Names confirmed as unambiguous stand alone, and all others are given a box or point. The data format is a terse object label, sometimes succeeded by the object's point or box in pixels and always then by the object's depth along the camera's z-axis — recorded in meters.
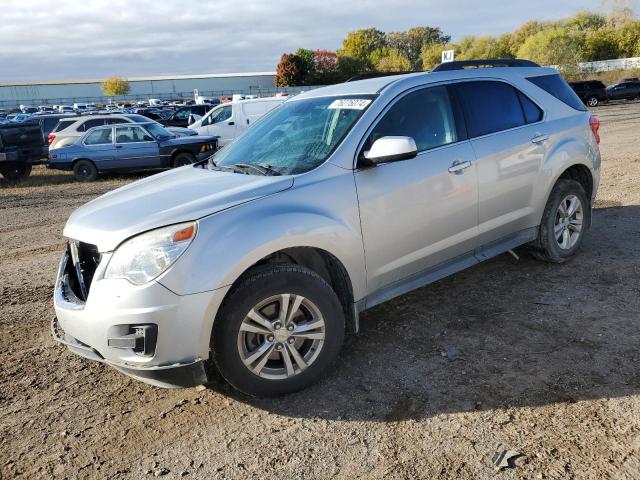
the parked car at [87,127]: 15.15
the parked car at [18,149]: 14.10
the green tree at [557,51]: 55.62
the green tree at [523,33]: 89.12
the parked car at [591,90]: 37.22
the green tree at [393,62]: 95.62
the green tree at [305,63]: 85.06
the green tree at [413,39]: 128.50
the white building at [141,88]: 96.56
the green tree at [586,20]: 81.44
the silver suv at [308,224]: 3.01
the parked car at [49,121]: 18.74
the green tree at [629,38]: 70.38
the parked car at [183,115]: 27.12
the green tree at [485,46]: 83.12
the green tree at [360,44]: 115.94
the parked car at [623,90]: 38.34
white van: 17.59
